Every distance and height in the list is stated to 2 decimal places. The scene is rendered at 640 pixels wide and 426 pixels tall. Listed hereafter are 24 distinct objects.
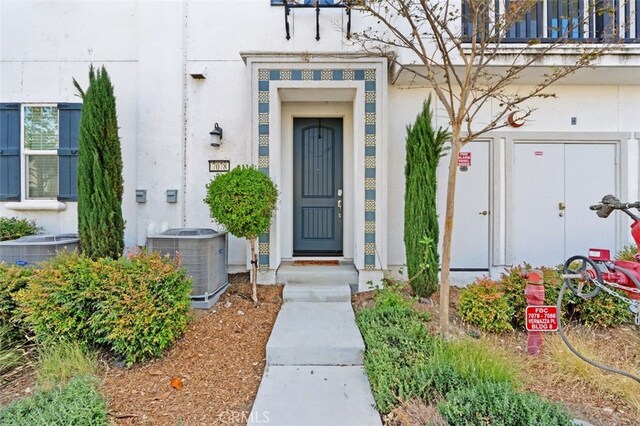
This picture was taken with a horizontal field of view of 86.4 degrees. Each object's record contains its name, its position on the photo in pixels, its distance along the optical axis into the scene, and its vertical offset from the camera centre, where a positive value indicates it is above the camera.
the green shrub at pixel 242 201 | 3.89 +0.11
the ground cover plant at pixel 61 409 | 2.00 -1.22
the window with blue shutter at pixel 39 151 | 5.20 +0.92
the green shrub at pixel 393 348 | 2.36 -1.15
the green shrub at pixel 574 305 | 3.51 -0.98
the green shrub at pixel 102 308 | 2.88 -0.84
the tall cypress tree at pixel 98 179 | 4.15 +0.38
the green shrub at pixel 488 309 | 3.45 -1.01
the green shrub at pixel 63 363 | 2.66 -1.24
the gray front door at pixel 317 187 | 5.53 +0.38
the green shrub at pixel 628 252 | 3.93 -0.53
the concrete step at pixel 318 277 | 4.59 -0.90
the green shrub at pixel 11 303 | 3.10 -0.85
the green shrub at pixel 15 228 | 4.80 -0.25
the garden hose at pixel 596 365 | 2.25 -1.02
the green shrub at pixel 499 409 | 1.95 -1.17
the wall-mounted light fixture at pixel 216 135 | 5.03 +1.12
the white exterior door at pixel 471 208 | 5.18 +0.04
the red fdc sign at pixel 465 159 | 5.17 +0.78
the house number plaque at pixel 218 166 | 5.19 +0.68
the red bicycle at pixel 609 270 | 2.16 -0.39
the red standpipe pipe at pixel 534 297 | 3.11 -0.81
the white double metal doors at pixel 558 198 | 5.16 +0.19
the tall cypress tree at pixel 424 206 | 4.21 +0.06
